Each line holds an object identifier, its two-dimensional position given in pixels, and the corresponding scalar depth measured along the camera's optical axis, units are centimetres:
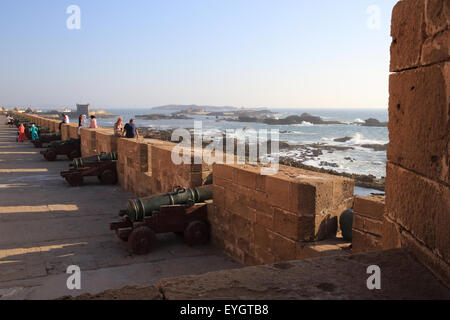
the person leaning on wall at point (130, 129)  1021
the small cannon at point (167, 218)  583
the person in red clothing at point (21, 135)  2200
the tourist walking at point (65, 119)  1856
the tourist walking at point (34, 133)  2031
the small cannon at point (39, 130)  2366
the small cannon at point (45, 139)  1922
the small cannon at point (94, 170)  1020
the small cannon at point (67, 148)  1481
